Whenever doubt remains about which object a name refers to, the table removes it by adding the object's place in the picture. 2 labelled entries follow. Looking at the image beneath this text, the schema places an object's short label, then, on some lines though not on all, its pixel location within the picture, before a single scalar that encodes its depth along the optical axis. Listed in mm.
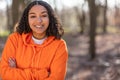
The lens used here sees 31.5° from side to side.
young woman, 2183
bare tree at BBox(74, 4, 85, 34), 19523
